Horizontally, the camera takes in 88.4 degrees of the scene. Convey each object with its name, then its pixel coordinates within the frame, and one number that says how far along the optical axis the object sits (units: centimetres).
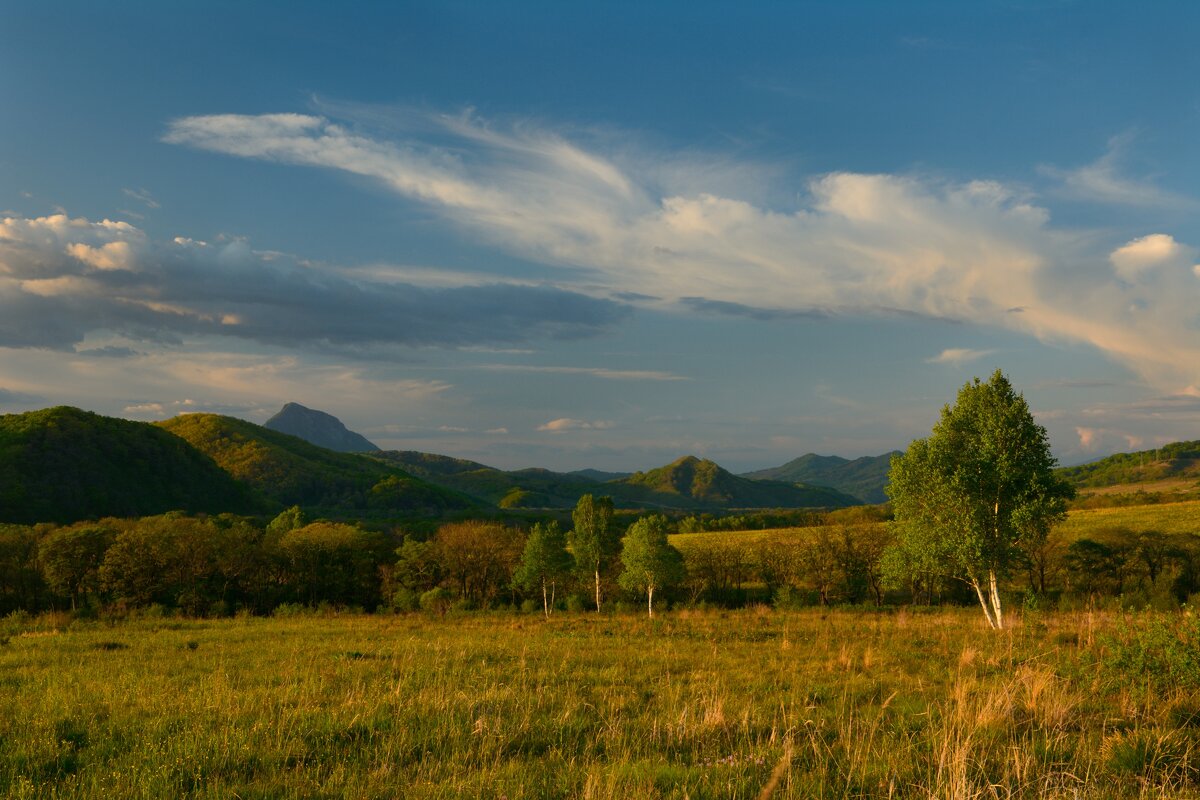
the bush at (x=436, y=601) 5934
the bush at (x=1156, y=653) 1009
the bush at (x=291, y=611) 4906
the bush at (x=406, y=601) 6231
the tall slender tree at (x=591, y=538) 6088
